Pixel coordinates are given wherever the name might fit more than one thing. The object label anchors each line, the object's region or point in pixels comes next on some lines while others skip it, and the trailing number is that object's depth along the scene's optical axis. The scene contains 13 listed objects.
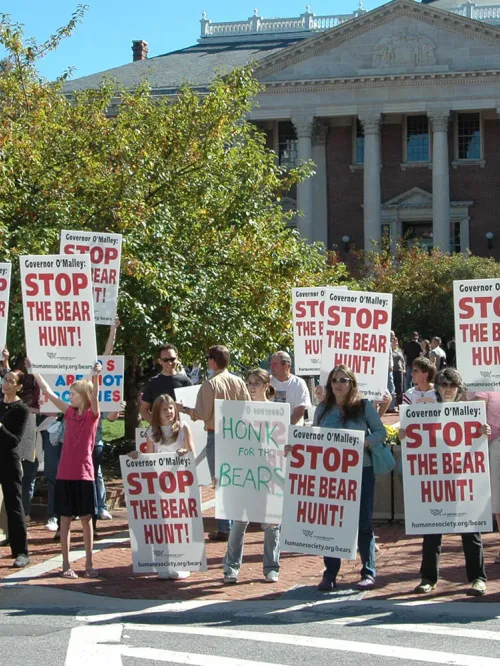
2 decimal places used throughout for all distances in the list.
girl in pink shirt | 9.99
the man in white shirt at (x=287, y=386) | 11.48
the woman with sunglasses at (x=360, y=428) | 9.35
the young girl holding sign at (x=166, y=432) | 10.16
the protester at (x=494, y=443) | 10.12
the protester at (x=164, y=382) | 12.24
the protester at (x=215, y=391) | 11.22
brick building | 54.38
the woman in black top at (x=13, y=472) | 10.63
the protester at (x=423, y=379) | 10.83
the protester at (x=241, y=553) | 9.76
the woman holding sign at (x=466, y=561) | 9.09
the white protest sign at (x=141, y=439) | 10.45
